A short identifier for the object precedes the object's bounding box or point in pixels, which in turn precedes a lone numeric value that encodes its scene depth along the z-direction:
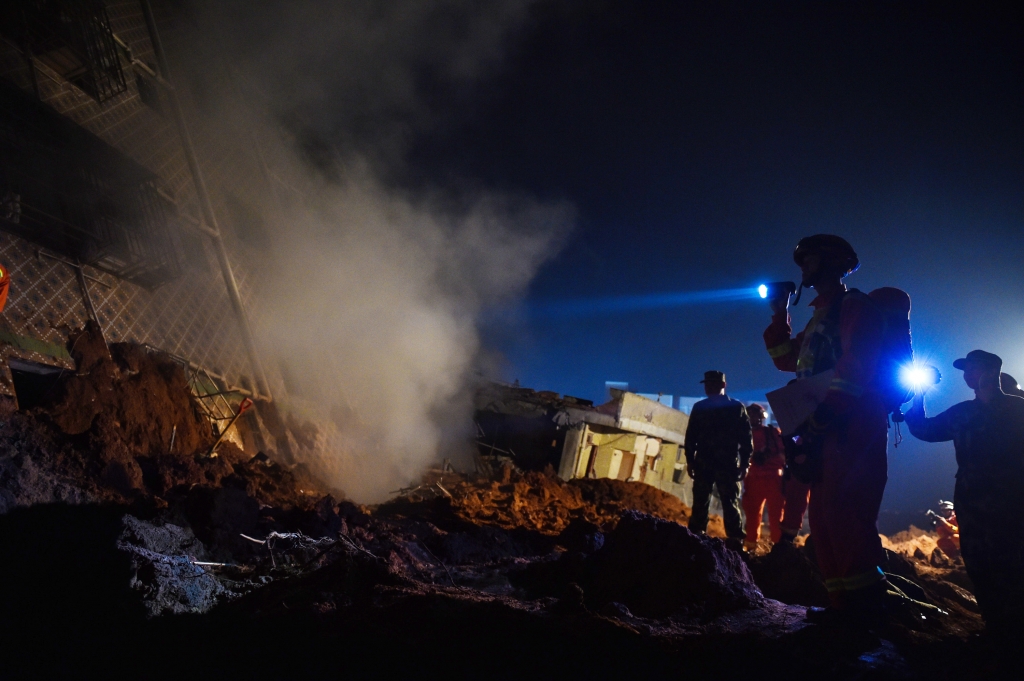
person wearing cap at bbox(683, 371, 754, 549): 5.29
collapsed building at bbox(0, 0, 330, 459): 4.29
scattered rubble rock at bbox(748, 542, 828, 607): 3.18
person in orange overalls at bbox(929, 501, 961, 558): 7.66
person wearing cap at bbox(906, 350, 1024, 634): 2.80
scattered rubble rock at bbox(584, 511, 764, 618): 2.48
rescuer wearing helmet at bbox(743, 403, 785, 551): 6.43
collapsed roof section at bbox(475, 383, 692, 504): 10.66
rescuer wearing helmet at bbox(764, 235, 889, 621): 2.28
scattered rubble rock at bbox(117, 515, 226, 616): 2.25
